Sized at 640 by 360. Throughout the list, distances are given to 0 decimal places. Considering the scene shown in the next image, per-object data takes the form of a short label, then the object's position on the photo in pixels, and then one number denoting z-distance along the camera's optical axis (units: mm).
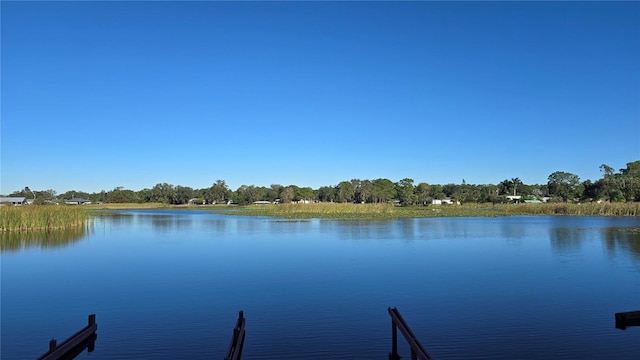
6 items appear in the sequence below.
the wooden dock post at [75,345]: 7477
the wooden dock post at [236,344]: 7207
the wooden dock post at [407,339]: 6242
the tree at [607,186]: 86312
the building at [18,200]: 92719
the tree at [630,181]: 75062
